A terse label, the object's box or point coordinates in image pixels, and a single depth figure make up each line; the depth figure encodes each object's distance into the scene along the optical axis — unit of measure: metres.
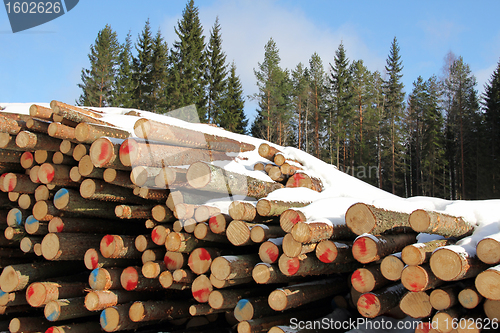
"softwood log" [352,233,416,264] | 3.09
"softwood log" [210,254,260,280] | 3.56
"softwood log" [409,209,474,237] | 3.07
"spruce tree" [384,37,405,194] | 33.09
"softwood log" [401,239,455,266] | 2.82
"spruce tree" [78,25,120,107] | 30.31
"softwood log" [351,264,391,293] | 3.15
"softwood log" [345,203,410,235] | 3.19
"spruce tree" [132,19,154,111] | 30.03
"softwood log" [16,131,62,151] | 4.18
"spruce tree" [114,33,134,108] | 28.47
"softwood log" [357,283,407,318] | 3.03
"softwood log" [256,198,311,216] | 3.97
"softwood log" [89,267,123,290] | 4.02
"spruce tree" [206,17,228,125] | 32.97
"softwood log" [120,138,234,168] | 3.69
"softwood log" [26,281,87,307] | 4.12
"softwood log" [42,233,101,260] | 4.18
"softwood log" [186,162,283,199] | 3.93
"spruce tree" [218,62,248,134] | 31.98
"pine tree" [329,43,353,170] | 35.68
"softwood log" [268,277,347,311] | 3.37
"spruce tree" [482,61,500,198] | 29.65
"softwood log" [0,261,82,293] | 4.34
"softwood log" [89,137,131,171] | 3.69
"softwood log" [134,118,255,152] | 3.98
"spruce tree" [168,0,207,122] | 29.32
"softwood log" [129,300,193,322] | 3.92
